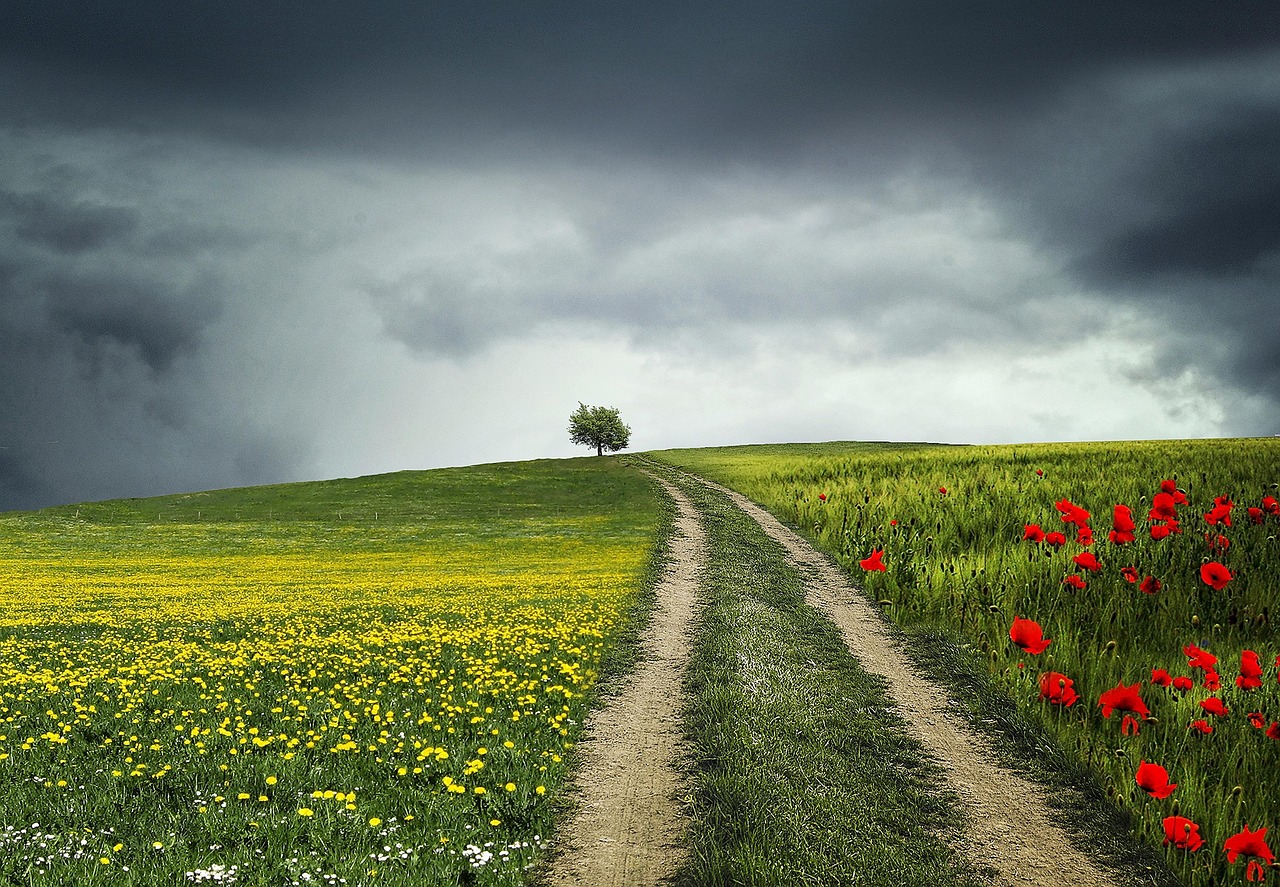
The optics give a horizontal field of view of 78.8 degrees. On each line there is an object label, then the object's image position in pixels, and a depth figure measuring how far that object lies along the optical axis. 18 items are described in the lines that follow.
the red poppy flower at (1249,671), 6.24
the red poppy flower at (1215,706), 6.12
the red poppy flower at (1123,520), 9.18
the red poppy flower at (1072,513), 9.54
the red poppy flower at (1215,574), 8.10
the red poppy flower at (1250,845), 4.54
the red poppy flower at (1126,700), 6.29
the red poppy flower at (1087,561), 8.63
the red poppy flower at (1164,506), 9.72
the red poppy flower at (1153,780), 4.99
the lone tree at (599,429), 100.11
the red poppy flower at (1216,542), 10.59
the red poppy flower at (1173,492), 10.25
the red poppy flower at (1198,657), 6.54
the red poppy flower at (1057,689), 7.18
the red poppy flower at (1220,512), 10.45
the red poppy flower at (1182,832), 4.98
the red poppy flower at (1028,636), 6.92
